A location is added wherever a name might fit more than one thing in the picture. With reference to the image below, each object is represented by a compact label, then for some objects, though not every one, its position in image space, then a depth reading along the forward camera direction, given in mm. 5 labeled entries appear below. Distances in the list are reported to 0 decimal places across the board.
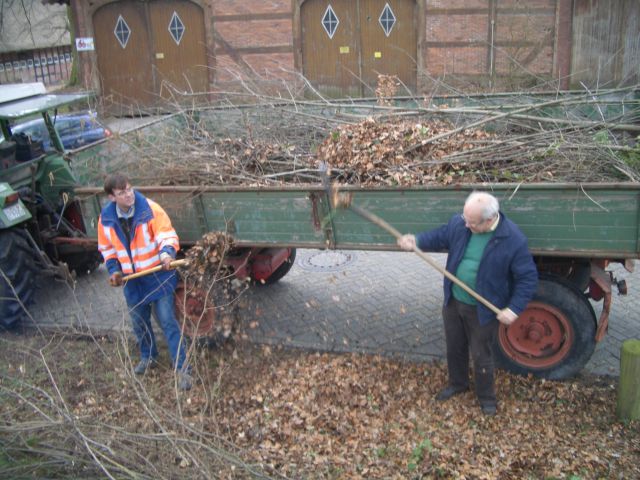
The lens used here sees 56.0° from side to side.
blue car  6766
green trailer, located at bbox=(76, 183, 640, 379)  3904
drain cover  7035
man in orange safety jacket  4559
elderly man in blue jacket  3742
